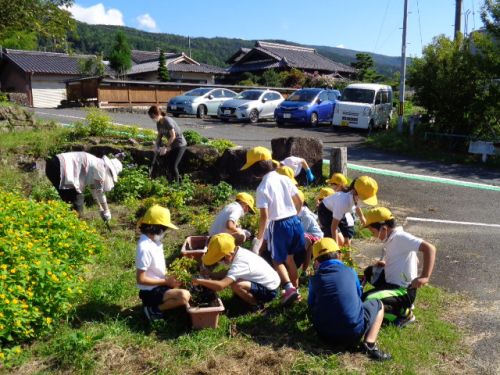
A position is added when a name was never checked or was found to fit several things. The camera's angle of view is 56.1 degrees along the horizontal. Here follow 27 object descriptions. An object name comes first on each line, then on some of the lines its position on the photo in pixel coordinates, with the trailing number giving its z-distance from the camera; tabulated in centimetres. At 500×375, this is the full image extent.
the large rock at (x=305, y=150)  898
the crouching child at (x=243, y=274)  402
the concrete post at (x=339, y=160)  874
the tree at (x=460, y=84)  1275
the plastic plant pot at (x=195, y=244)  547
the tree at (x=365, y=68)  3402
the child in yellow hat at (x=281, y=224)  443
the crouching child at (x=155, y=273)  393
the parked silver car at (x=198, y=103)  1991
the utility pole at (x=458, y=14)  2102
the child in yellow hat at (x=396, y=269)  408
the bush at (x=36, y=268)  344
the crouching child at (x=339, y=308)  362
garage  3056
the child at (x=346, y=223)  559
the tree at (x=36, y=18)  1054
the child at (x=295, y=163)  733
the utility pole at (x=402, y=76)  1529
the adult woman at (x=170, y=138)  811
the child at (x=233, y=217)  511
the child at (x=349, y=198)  484
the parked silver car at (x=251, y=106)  1869
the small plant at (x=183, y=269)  424
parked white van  1666
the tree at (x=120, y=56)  3344
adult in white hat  638
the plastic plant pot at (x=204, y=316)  391
